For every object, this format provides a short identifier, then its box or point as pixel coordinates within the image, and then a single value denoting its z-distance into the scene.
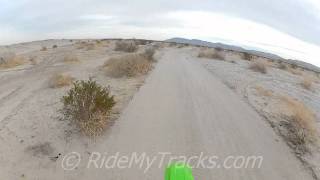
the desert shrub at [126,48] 18.34
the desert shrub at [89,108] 4.44
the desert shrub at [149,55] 12.55
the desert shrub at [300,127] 4.53
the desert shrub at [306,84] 11.12
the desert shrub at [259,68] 13.06
